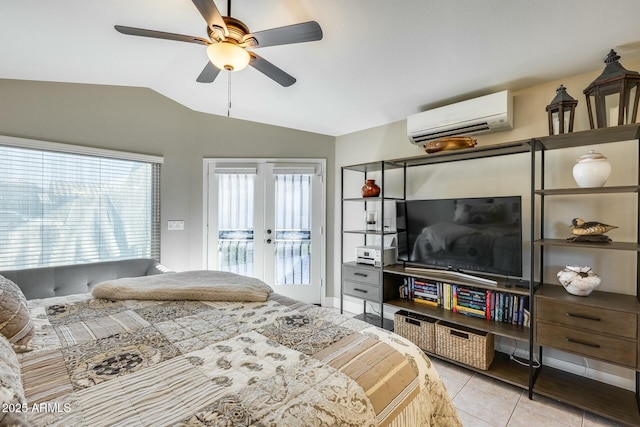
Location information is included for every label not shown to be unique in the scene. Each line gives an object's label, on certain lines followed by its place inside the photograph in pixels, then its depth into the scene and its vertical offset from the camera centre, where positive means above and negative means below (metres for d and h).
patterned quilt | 0.81 -0.55
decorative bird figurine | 1.85 -0.08
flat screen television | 2.23 -0.16
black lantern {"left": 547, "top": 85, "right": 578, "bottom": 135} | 1.96 +0.74
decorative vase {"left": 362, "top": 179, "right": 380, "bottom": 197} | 3.09 +0.28
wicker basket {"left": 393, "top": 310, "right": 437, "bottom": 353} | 2.52 -1.03
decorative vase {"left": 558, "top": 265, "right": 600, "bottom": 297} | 1.87 -0.42
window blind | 2.62 +0.08
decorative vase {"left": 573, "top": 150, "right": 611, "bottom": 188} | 1.84 +0.30
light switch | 3.54 -0.14
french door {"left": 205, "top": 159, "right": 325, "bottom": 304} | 3.81 -0.10
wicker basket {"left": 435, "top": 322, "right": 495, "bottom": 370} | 2.23 -1.04
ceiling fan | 1.50 +0.97
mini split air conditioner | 2.36 +0.86
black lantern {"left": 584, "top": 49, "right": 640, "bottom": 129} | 1.71 +0.79
